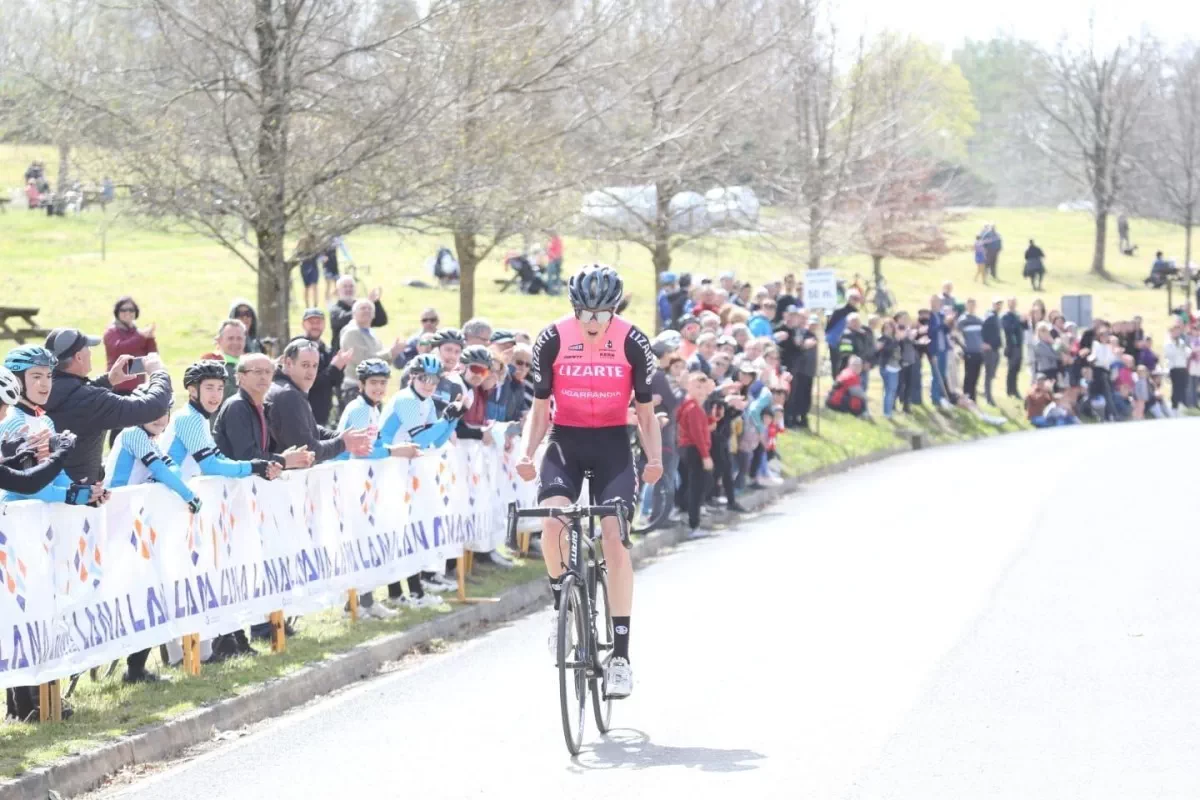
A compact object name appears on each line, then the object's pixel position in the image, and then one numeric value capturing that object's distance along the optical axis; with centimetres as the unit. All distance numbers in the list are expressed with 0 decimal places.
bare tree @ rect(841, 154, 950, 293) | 5088
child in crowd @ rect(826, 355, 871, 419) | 3262
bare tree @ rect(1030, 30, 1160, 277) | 7100
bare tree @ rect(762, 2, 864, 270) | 3634
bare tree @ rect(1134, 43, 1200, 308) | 6788
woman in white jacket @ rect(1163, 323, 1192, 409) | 4294
